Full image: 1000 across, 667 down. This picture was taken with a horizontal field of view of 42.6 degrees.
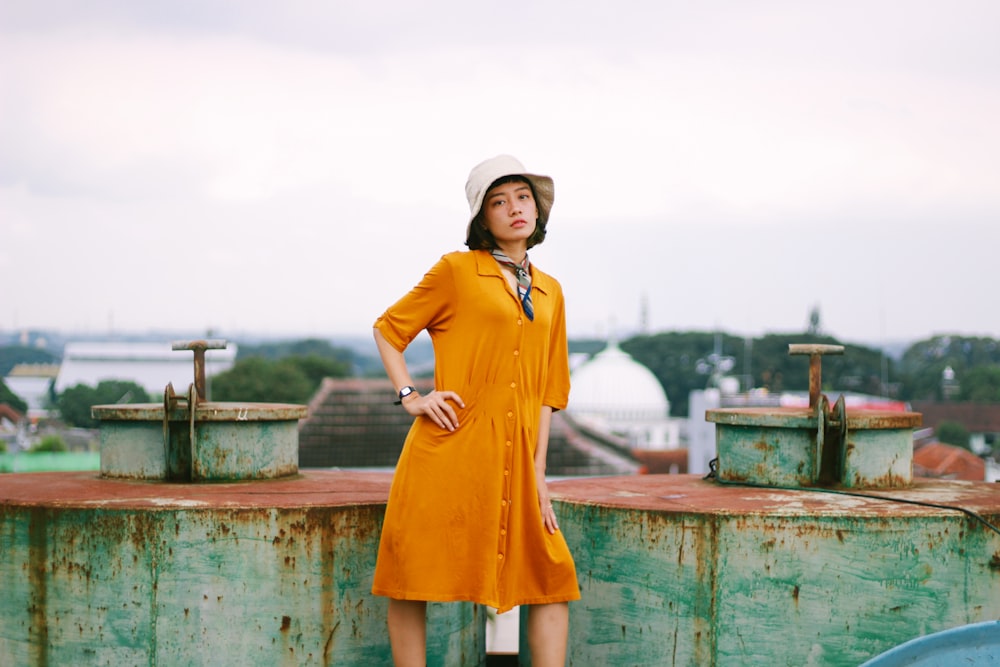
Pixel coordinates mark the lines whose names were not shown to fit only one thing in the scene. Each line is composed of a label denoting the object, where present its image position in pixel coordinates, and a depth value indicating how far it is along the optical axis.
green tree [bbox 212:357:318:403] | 64.12
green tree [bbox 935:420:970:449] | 60.53
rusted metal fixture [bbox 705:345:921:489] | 6.16
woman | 4.64
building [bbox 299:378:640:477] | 29.95
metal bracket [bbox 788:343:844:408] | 6.32
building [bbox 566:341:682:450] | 79.44
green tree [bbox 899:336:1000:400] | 78.25
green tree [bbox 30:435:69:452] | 34.41
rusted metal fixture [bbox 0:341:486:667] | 5.41
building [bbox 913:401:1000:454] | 64.94
